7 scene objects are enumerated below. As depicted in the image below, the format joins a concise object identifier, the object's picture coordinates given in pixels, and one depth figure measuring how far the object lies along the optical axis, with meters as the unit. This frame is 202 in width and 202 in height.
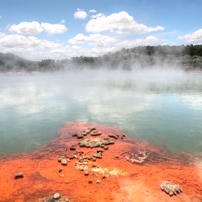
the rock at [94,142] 9.46
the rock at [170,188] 5.96
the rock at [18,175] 7.00
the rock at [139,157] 8.10
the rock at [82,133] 10.69
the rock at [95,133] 10.92
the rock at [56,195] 5.72
